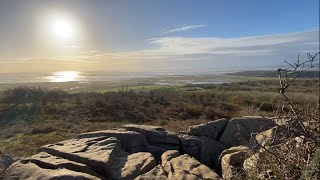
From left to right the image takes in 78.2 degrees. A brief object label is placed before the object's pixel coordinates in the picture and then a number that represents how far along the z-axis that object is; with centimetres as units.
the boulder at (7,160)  532
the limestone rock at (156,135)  693
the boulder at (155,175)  452
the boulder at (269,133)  504
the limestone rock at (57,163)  489
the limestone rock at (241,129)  693
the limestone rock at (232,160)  499
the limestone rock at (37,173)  445
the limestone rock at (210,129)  733
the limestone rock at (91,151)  502
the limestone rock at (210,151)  655
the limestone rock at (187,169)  454
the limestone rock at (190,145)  674
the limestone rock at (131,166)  485
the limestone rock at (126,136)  646
